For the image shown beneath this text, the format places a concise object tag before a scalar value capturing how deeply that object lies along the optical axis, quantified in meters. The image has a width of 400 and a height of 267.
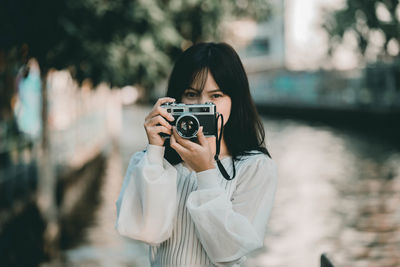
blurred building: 21.53
